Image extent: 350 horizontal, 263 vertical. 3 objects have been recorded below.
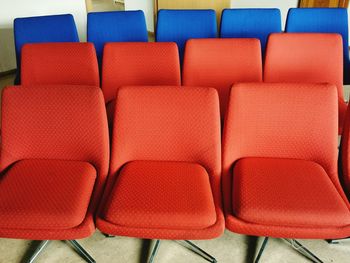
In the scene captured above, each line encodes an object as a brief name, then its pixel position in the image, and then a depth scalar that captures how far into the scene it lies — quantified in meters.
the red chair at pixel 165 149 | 1.40
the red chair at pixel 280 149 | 1.36
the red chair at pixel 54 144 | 1.45
